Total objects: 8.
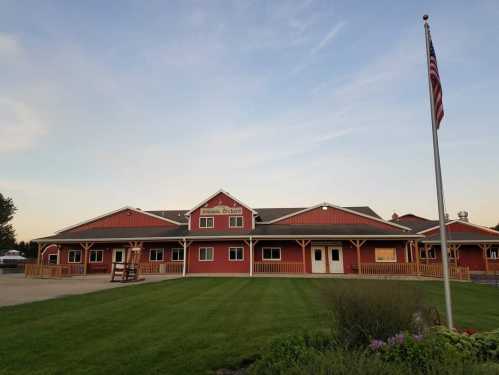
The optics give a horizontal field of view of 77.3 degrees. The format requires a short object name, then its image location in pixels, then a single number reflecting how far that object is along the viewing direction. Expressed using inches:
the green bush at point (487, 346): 169.2
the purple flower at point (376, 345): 155.5
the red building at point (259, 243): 923.4
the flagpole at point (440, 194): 222.1
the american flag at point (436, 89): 263.9
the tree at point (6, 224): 2293.3
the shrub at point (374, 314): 177.6
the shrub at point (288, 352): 148.7
